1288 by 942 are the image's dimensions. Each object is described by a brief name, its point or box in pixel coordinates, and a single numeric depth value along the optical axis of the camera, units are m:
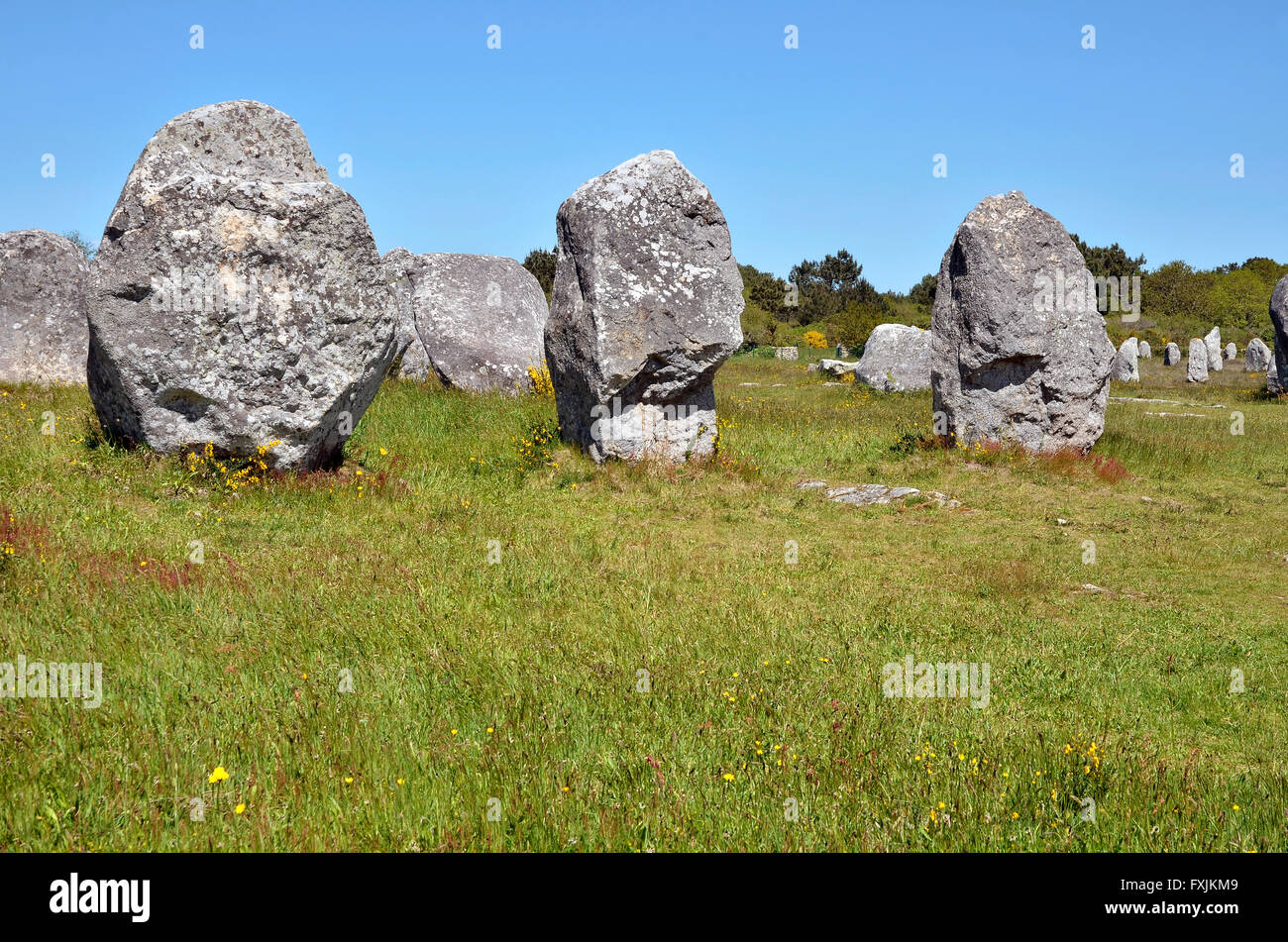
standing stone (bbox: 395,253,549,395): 19.55
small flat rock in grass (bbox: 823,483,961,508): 11.76
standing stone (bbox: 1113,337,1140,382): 34.69
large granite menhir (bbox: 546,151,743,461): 12.42
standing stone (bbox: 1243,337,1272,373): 35.12
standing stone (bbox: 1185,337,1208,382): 32.88
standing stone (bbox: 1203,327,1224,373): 36.28
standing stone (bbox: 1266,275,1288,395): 25.42
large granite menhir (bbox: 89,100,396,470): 9.78
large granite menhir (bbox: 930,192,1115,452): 13.94
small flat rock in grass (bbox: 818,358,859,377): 28.95
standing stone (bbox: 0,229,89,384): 16.62
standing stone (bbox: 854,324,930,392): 25.81
